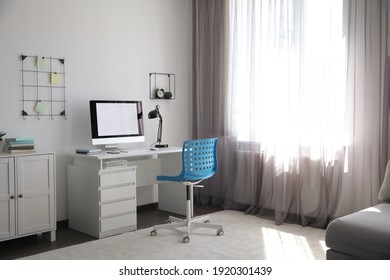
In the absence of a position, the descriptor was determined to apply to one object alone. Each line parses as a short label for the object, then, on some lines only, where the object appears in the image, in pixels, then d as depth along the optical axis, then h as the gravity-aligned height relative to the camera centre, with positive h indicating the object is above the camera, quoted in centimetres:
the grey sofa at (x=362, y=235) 254 -68
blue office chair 381 -42
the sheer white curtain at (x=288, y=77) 408 +44
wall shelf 500 +42
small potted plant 365 -17
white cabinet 352 -60
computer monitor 422 +0
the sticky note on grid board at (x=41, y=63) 404 +54
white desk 388 -65
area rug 339 -103
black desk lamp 457 -1
